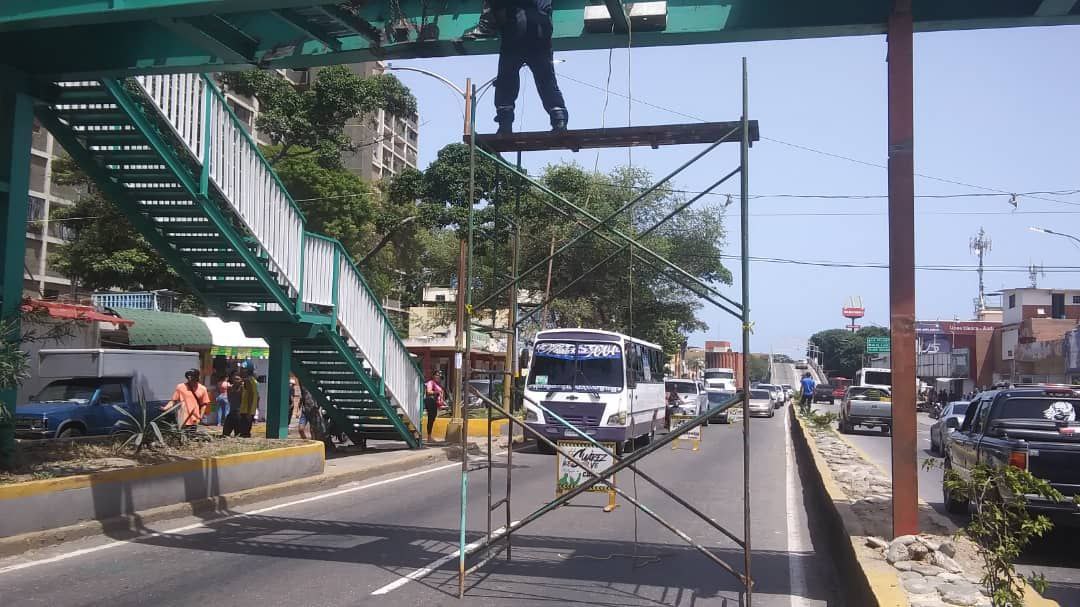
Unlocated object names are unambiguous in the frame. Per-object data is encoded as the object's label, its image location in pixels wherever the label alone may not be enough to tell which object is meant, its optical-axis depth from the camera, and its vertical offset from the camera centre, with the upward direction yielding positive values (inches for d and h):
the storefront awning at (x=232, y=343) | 1146.7 +20.5
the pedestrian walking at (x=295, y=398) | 1056.5 -44.7
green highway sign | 3410.4 +94.8
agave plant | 506.6 -41.9
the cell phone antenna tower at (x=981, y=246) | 4288.9 +588.9
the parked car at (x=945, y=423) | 872.2 -49.7
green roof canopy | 1035.3 +33.2
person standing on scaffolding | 350.6 +122.0
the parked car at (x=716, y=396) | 1519.4 -49.8
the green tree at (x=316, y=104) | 1249.4 +355.0
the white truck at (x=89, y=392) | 695.1 -29.4
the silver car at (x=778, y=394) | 2584.9 -76.3
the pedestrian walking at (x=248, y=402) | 693.9 -32.7
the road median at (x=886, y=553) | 245.6 -61.6
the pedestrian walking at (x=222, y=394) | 900.0 -35.3
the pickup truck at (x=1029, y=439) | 362.0 -28.9
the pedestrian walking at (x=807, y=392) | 1450.5 -37.9
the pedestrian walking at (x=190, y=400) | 595.3 -27.6
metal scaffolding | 272.7 +40.6
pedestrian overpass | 339.0 +129.1
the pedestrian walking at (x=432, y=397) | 919.0 -36.7
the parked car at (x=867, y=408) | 1206.9 -51.7
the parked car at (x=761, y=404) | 1804.4 -71.5
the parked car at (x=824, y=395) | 2652.6 -75.7
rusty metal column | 324.5 +37.1
